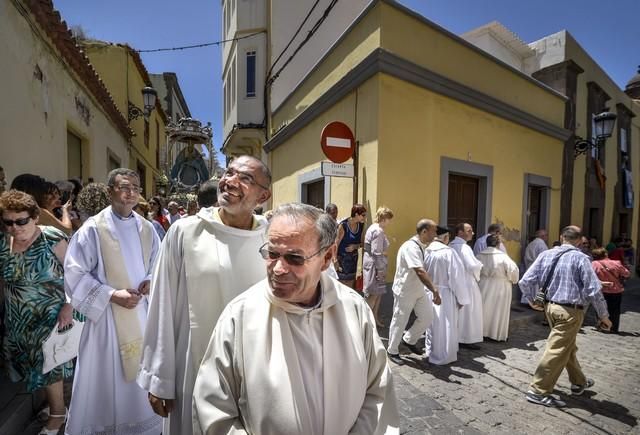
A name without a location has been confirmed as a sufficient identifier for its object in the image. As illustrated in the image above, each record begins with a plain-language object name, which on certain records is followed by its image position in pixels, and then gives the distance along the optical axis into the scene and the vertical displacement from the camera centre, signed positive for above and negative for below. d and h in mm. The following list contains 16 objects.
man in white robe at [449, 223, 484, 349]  4988 -1486
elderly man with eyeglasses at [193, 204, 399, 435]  1285 -625
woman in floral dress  2514 -797
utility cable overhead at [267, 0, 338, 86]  9248 +4488
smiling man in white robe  1803 -475
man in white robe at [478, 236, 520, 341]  5453 -1322
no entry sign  5441 +1114
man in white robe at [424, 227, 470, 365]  4418 -1199
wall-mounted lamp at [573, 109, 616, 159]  8594 +2391
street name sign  5246 +627
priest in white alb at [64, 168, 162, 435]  2385 -892
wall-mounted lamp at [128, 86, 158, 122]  10031 +3248
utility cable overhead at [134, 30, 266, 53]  9198 +4508
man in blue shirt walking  3492 -1102
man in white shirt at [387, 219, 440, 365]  4430 -1164
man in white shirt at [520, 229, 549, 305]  7586 -804
